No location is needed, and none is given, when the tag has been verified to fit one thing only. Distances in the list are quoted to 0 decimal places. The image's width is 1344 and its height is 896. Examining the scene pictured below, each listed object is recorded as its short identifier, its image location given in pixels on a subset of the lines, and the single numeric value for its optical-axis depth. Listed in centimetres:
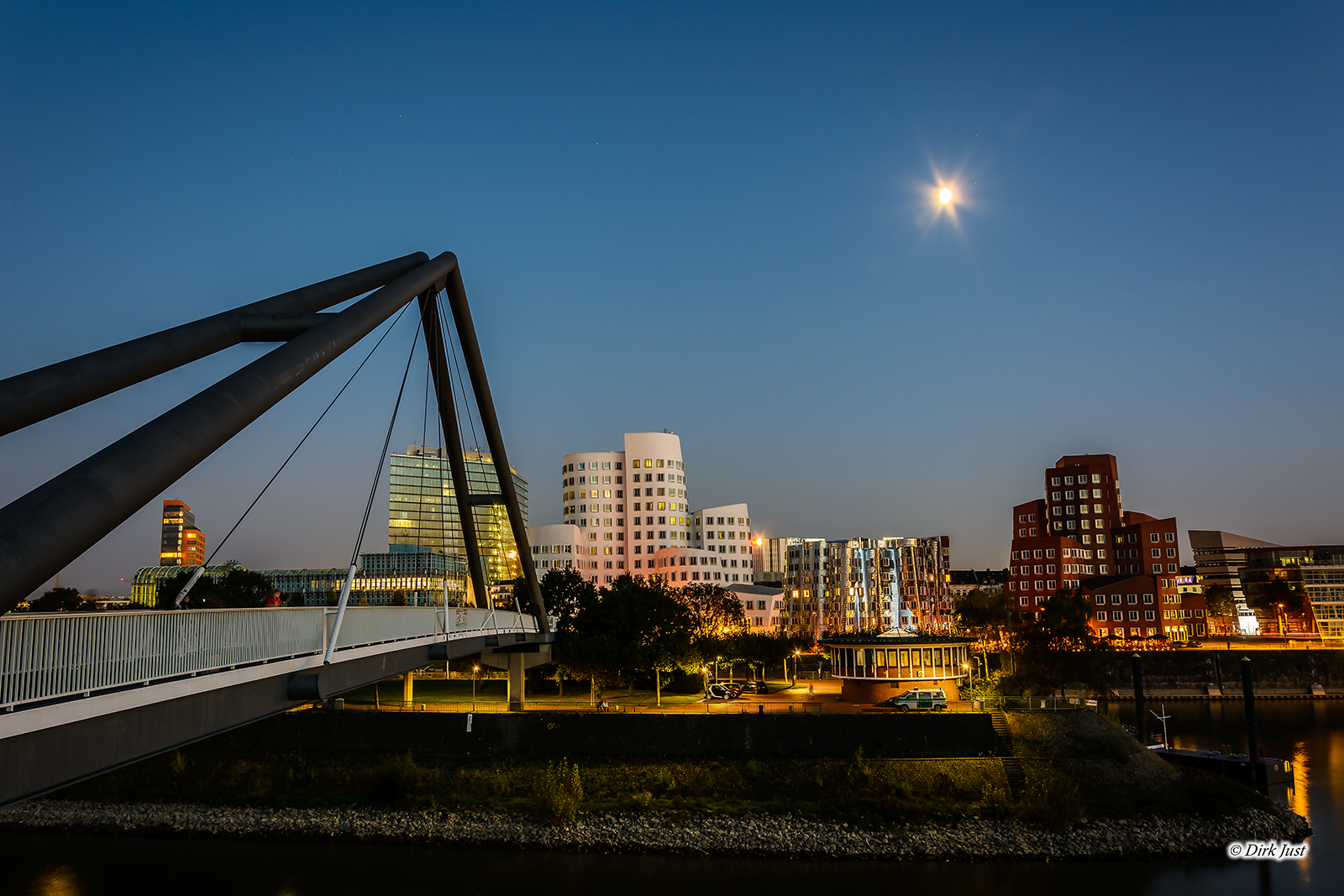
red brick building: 11250
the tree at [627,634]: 4975
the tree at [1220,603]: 12000
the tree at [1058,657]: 6200
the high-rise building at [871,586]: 12006
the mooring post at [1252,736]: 3934
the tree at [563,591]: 6631
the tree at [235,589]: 7894
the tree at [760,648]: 6375
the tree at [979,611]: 11916
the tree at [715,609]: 7514
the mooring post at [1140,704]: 4931
